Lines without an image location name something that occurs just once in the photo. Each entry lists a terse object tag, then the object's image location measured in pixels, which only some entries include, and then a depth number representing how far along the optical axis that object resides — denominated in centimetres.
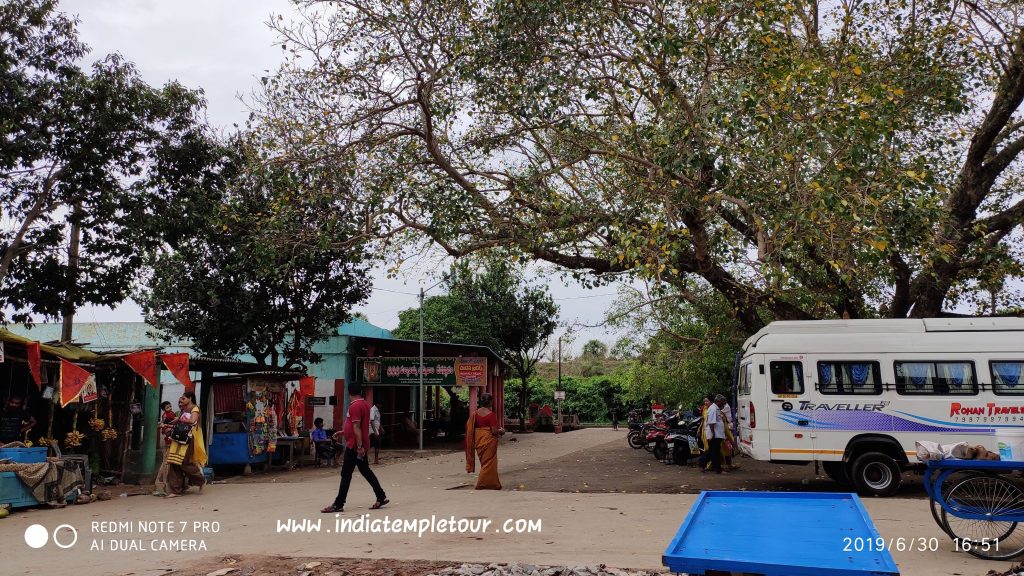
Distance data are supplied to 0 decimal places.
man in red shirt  955
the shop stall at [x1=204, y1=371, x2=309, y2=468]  1611
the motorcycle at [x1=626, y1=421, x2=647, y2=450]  2342
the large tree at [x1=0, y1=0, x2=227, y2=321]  1436
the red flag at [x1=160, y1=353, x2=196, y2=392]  1345
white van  1160
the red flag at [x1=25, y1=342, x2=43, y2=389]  1123
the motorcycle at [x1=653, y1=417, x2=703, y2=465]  1772
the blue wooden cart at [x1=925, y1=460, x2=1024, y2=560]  699
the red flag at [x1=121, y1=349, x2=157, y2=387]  1322
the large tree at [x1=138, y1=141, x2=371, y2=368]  1747
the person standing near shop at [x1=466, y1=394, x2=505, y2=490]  1202
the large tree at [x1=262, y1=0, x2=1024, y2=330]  1032
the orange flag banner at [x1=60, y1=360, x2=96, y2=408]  1184
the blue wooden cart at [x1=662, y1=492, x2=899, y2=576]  331
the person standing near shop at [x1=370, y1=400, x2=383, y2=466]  1897
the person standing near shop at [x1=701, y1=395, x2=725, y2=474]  1523
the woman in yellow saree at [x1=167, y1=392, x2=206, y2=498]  1203
